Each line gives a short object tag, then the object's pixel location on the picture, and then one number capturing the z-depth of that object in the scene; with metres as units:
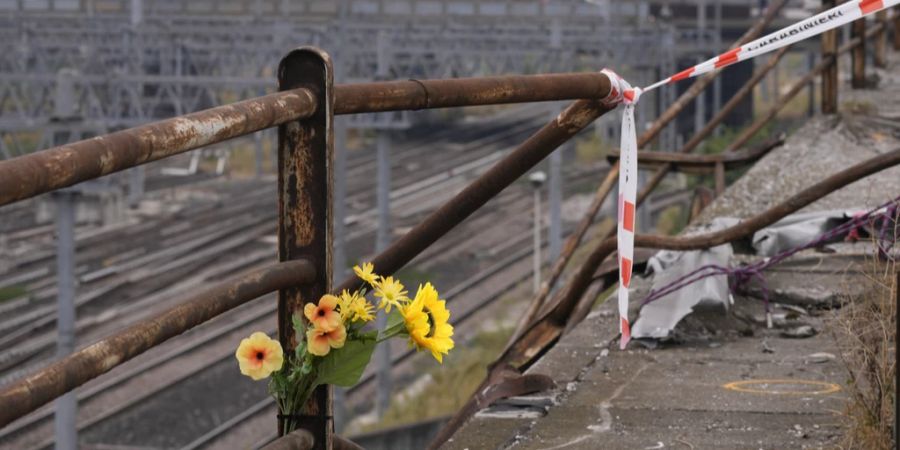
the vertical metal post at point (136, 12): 34.75
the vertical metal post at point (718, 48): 41.89
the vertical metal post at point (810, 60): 52.91
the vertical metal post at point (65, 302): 17.52
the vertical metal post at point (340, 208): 21.53
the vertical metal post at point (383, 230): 21.72
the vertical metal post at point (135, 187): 38.26
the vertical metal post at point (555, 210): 27.08
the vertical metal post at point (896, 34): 14.70
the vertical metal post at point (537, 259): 28.73
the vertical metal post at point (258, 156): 41.98
